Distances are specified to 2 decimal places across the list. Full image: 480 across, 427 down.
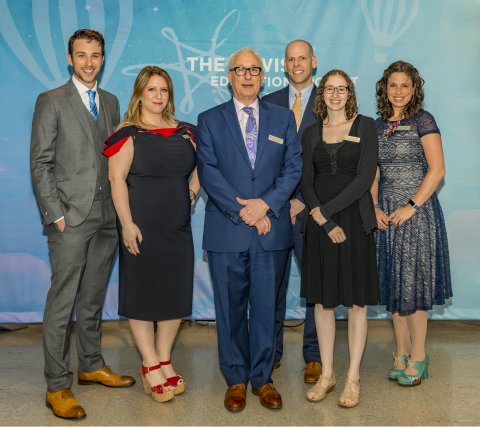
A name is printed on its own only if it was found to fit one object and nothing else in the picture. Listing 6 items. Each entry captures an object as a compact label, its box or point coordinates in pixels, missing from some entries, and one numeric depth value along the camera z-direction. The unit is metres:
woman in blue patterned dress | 3.58
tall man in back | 3.79
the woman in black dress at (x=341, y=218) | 3.32
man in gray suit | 3.21
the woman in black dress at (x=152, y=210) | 3.26
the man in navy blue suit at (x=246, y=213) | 3.24
